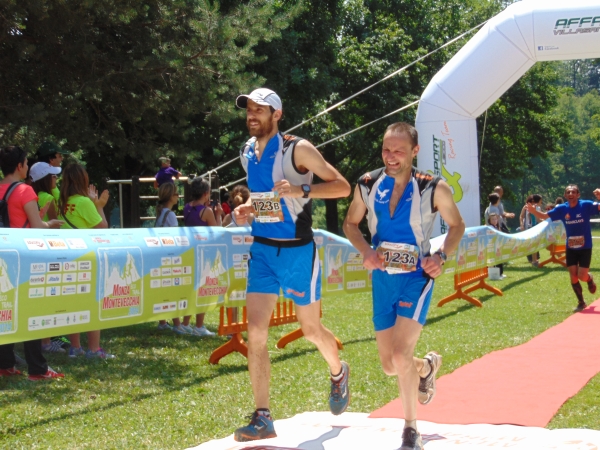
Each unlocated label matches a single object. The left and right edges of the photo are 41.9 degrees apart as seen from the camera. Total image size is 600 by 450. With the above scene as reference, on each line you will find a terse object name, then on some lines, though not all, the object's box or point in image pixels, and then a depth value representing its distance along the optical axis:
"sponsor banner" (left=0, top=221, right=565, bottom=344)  5.98
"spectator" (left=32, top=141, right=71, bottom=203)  9.38
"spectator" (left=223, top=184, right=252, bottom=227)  10.65
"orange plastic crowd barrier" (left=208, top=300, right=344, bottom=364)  8.51
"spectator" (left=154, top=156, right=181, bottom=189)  12.77
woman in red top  6.91
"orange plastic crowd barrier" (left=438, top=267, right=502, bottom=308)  13.74
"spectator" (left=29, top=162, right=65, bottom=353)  8.55
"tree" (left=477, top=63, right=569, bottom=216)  40.38
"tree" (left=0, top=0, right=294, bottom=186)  10.98
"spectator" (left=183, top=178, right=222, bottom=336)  10.08
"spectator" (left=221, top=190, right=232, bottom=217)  14.25
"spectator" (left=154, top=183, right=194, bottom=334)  10.24
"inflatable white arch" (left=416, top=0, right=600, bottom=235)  14.42
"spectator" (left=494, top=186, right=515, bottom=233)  18.62
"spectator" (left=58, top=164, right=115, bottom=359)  8.29
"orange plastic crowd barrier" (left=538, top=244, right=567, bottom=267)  21.75
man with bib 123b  5.36
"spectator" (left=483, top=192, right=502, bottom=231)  18.33
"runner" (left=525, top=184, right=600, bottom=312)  13.15
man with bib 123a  4.96
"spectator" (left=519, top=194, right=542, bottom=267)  22.06
